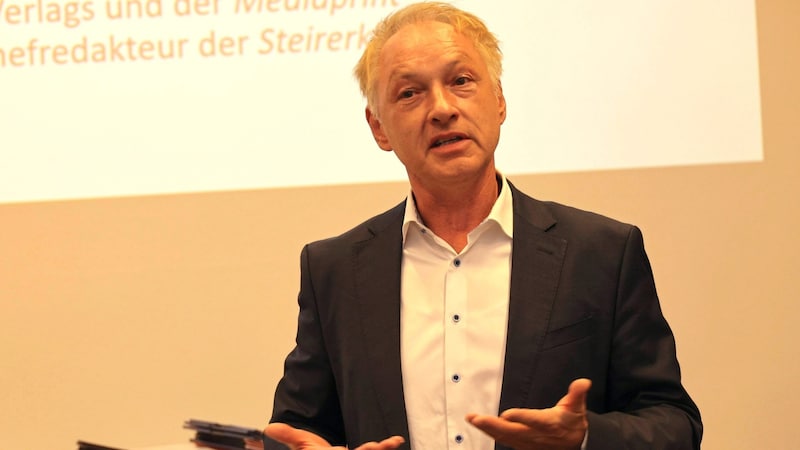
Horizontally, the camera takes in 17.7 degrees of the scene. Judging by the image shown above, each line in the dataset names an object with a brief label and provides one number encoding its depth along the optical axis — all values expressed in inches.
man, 134.5
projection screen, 172.7
